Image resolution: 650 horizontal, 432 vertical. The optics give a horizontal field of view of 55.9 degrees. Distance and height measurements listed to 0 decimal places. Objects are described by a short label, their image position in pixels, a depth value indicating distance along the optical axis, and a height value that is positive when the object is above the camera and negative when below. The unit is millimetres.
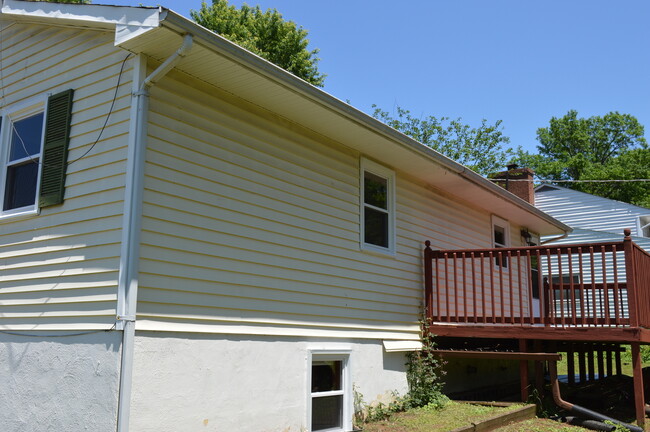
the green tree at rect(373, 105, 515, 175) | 38812 +11295
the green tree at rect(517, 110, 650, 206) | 48812 +14643
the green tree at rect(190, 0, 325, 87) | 32625 +15120
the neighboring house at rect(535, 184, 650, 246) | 24812 +4560
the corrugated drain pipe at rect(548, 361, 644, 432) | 8469 -1256
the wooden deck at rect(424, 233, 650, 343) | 8508 +192
